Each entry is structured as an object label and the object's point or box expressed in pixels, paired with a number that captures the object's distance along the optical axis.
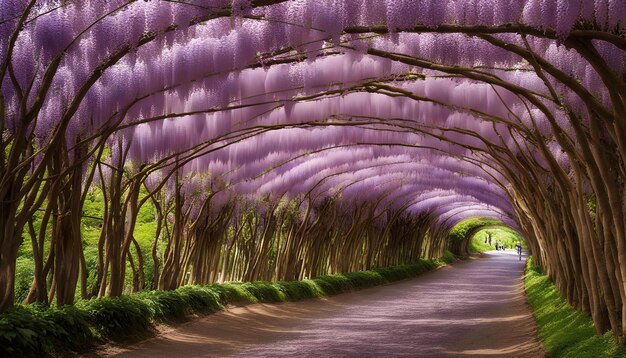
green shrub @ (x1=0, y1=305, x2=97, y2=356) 8.05
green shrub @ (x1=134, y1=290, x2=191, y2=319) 12.74
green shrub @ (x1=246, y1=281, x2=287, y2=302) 18.50
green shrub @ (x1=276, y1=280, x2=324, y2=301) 20.40
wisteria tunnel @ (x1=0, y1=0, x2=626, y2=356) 7.46
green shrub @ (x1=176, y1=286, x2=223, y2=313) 14.75
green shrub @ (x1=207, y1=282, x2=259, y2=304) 16.75
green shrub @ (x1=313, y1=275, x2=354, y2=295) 22.98
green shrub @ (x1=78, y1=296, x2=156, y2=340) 10.48
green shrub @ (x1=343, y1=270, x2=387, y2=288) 26.31
